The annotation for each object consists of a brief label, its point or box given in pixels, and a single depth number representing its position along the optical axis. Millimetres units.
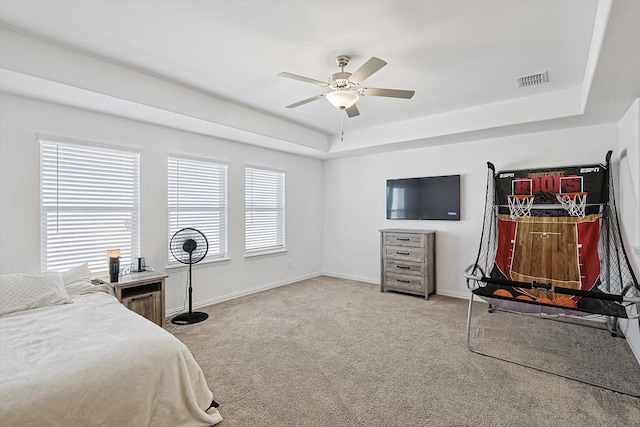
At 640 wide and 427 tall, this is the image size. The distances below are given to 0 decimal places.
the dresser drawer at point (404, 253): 4660
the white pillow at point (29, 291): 2350
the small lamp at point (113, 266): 3057
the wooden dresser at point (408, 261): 4621
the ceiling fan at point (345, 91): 2481
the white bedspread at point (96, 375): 1441
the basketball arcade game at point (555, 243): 2824
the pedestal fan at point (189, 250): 3732
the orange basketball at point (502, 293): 2905
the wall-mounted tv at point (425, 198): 4719
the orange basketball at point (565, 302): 2609
